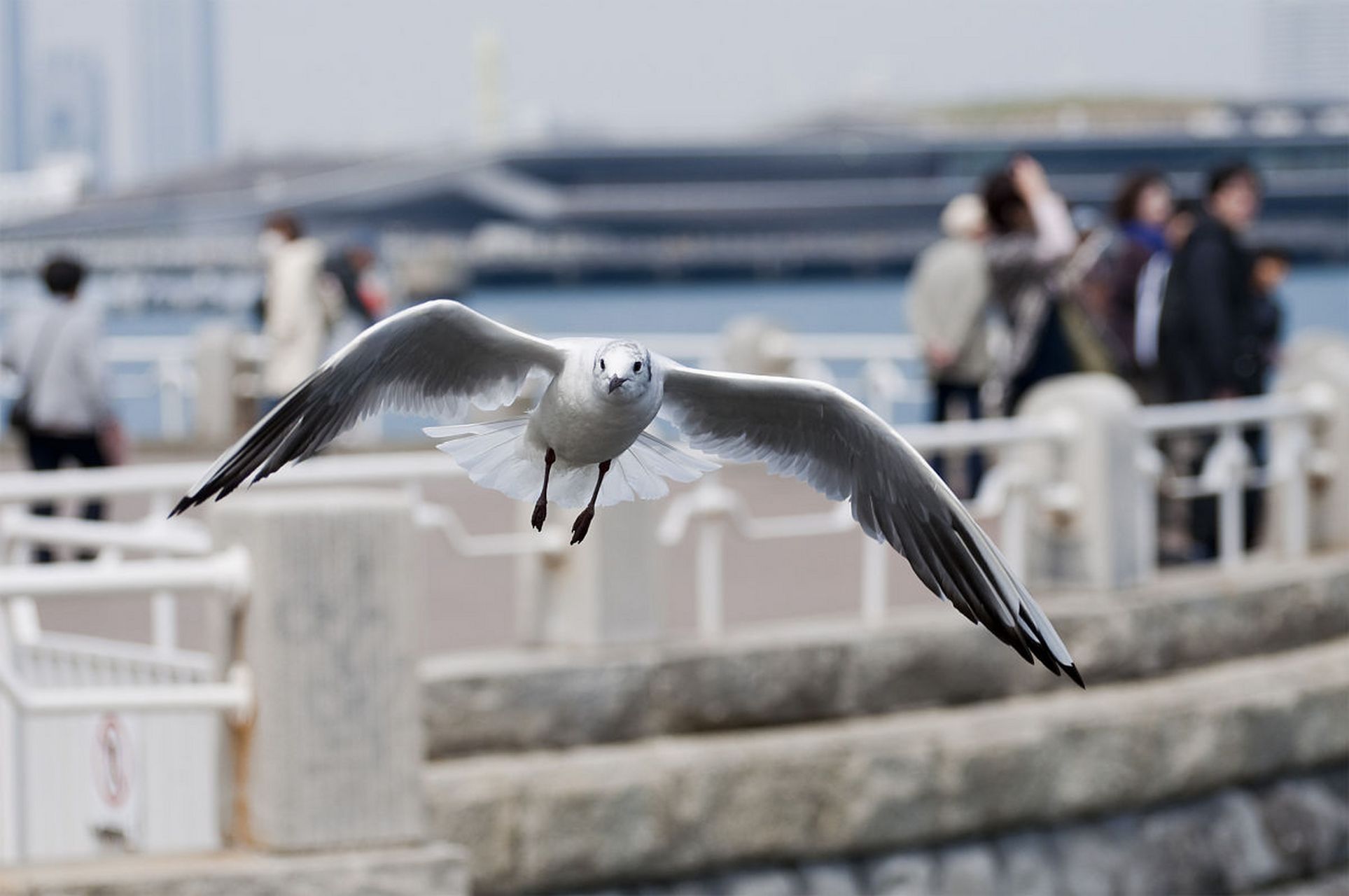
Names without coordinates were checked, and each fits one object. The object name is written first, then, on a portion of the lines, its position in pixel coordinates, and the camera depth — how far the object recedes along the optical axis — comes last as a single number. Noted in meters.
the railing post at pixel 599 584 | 12.15
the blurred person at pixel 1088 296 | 14.73
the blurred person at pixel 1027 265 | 14.26
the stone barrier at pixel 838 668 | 11.91
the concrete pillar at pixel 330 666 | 10.16
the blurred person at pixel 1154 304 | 14.91
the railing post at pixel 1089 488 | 13.98
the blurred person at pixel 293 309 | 18.41
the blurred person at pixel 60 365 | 15.23
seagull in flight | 4.70
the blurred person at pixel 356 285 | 20.31
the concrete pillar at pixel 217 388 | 25.39
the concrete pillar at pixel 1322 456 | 16.27
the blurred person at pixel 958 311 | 15.53
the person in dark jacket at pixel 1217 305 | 14.35
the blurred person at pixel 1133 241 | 15.12
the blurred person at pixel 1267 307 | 15.62
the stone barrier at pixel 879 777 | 11.70
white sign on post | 10.41
